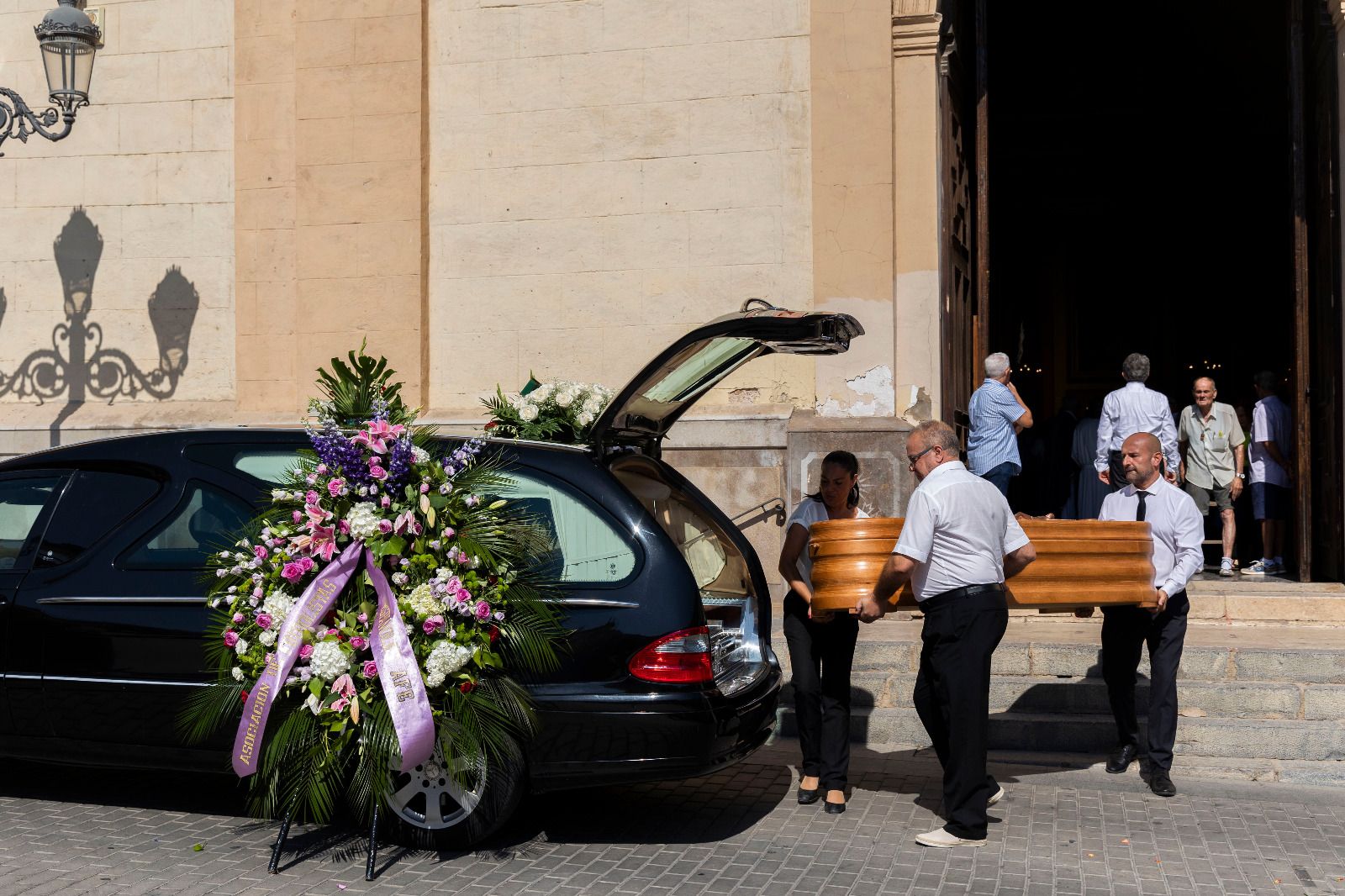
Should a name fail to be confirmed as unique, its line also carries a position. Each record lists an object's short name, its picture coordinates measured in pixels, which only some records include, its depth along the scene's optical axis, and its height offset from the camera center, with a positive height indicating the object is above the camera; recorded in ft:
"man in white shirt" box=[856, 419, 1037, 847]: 18.52 -1.91
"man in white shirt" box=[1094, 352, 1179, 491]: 32.42 +1.21
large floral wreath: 16.87 -2.02
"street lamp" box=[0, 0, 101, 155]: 31.32 +9.81
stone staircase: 23.22 -4.38
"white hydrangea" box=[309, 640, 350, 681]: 16.75 -2.41
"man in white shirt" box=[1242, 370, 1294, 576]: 36.09 -0.23
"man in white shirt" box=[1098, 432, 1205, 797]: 21.56 -2.52
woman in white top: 20.75 -2.86
